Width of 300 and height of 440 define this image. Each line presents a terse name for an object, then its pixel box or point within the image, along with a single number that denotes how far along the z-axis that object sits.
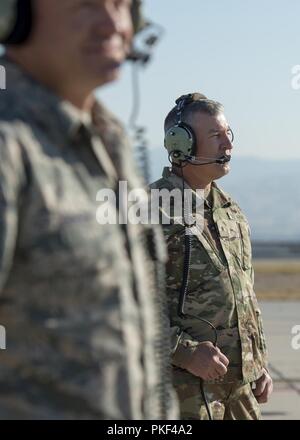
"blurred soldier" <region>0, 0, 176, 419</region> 3.04
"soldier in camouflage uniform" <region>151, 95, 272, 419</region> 6.48
